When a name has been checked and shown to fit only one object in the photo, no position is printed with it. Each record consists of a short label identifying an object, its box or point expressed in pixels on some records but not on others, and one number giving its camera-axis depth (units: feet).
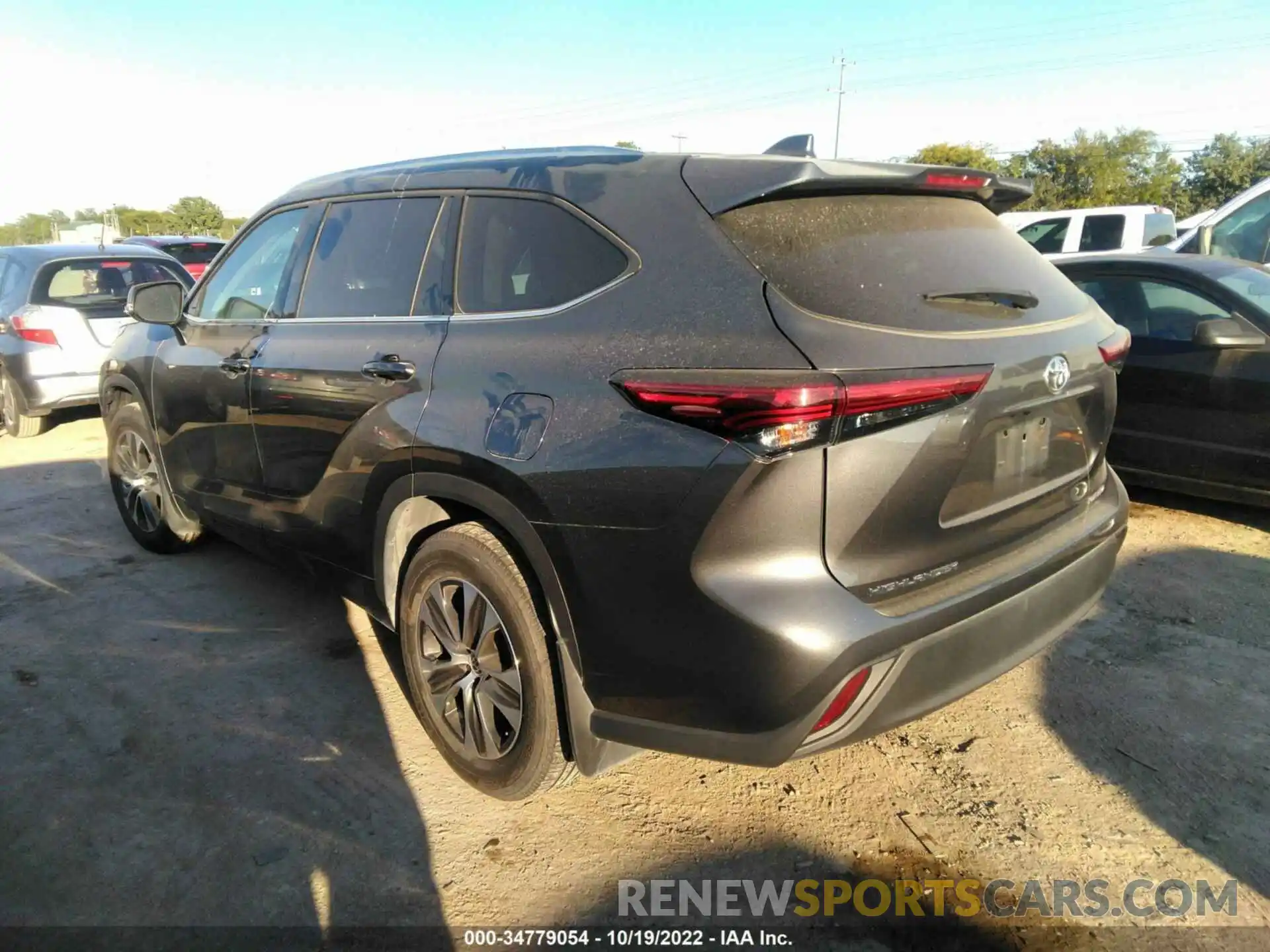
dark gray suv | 6.41
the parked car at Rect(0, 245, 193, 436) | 24.38
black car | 14.74
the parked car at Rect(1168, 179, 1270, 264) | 25.68
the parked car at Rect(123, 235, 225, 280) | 38.70
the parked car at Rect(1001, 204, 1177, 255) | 38.78
